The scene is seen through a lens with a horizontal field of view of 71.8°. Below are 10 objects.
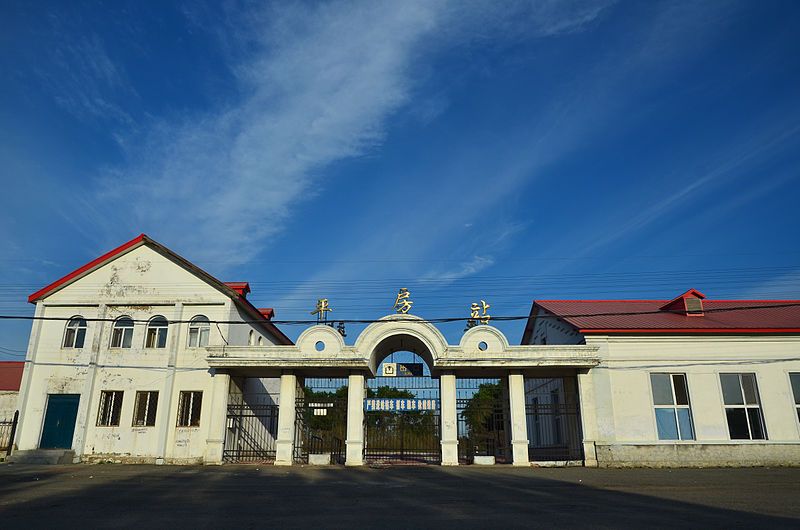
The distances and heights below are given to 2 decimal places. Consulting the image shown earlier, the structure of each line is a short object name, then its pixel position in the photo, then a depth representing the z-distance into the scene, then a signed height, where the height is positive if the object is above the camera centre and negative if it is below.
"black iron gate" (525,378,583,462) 20.38 +0.39
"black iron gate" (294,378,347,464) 20.14 +0.35
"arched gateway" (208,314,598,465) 19.50 +1.64
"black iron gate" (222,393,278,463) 20.78 +0.07
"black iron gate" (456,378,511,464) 19.92 +0.26
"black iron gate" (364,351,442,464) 20.03 +0.67
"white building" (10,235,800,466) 19.38 +1.91
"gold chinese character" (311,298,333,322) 21.42 +4.62
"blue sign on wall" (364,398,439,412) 19.92 +1.01
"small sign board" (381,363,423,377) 20.77 +2.29
